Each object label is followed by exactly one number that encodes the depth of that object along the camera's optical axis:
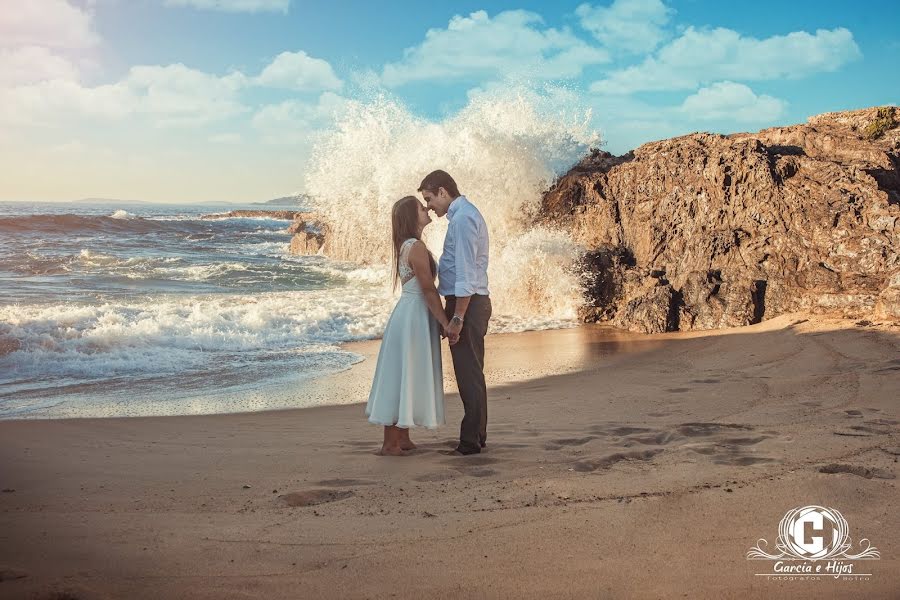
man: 4.36
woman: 4.40
